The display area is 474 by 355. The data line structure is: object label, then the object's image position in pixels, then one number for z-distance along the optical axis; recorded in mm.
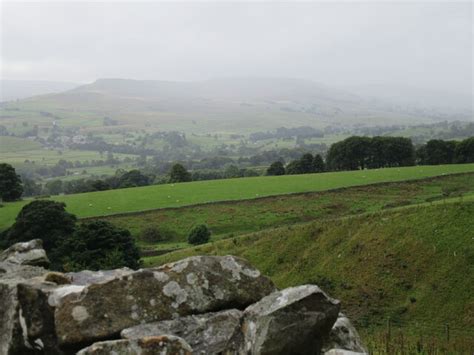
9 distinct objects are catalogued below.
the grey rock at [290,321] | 9172
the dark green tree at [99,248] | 45469
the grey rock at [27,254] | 16766
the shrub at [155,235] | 63062
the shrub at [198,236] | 57125
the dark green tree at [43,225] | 57469
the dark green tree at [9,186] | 86125
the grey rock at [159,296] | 9766
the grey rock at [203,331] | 9586
